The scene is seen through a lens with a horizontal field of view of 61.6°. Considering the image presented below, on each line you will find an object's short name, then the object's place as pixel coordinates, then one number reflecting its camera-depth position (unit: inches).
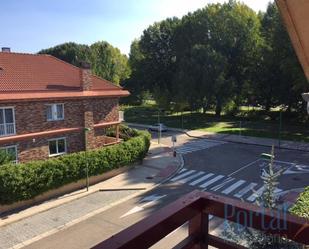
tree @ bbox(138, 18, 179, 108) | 1973.8
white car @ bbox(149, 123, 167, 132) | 1457.3
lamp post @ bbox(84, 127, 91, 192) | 712.5
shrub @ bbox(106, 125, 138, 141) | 996.3
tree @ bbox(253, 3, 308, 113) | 1315.9
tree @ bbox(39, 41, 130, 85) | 2542.9
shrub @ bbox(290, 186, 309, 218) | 341.2
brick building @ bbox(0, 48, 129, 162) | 708.0
